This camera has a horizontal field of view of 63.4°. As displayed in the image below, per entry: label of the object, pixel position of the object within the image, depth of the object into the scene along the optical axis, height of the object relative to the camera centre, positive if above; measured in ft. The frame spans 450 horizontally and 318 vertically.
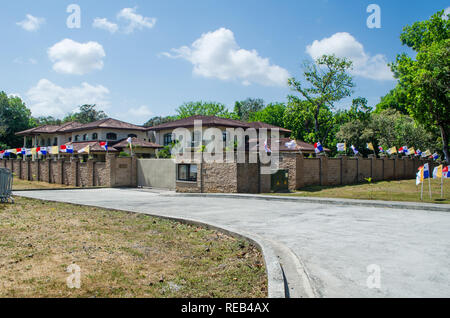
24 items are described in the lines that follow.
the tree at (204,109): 261.65 +41.98
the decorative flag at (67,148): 115.75 +5.91
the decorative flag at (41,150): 129.01 +6.07
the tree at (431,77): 88.74 +22.46
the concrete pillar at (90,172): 105.29 -1.47
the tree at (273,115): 237.94 +34.45
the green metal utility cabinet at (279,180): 75.82 -2.71
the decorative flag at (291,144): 86.89 +5.49
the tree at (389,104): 211.02 +37.48
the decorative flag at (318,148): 81.00 +4.28
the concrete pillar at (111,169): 99.71 -0.56
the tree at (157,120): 309.96 +40.92
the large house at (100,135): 150.20 +14.91
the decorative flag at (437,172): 57.42 -0.79
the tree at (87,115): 274.71 +40.11
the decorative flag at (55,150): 116.37 +5.51
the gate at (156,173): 90.79 -1.61
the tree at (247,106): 328.70 +56.28
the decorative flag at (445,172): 60.05 -0.82
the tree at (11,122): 216.74 +27.80
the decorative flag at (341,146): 87.61 +5.06
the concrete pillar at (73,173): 109.74 -1.82
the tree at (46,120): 323.61 +43.25
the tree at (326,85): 161.79 +37.12
